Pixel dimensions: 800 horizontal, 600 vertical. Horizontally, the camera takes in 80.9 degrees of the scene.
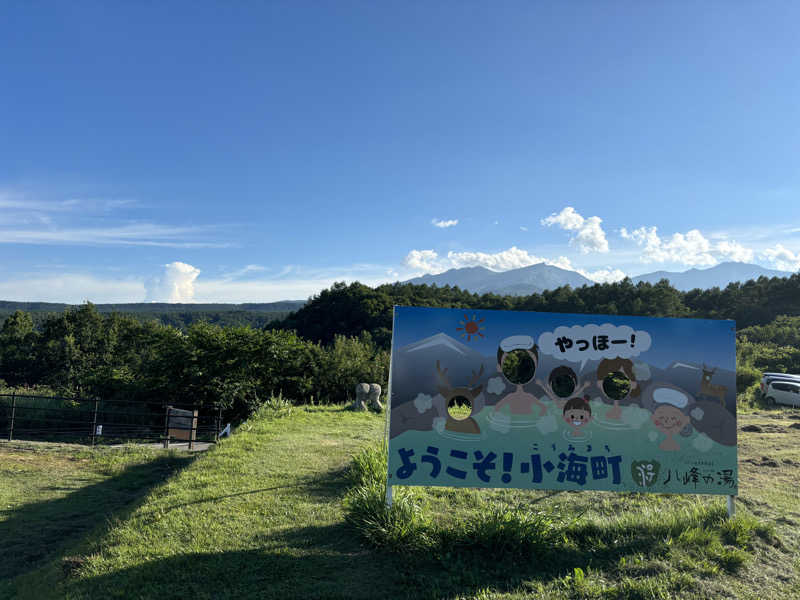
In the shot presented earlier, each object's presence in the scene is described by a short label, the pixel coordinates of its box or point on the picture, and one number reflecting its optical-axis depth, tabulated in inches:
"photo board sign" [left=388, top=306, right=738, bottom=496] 173.3
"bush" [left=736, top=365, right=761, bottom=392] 793.6
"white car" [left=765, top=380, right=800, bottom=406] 652.7
